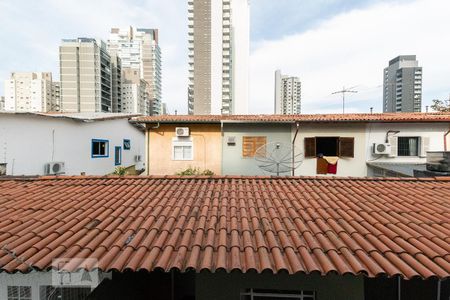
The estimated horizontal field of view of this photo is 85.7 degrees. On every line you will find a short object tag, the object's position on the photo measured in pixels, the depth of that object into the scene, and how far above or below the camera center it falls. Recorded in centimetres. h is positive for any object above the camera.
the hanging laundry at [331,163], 1395 -98
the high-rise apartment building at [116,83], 8719 +2314
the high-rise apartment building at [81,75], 7488 +2196
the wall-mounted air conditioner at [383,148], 1369 -7
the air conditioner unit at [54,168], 1250 -119
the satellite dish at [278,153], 1400 -39
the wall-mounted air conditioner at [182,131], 1448 +90
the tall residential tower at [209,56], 6550 +2467
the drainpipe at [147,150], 1485 -25
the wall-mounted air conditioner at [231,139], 1462 +43
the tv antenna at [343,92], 2119 +483
